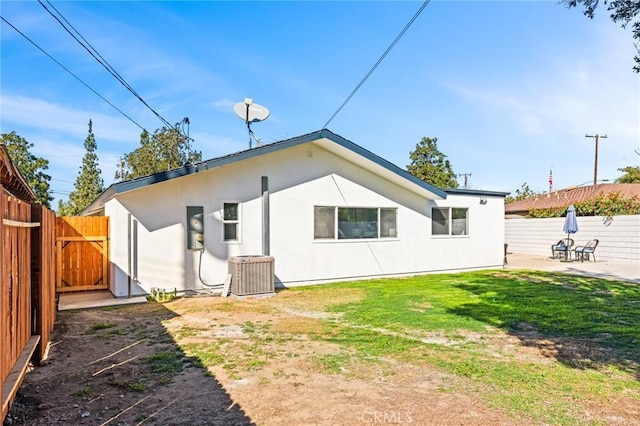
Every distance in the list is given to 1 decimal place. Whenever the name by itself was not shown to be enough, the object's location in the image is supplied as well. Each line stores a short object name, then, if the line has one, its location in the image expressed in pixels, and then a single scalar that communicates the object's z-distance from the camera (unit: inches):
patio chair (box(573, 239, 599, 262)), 650.8
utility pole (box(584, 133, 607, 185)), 1314.0
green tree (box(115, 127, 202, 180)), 1019.3
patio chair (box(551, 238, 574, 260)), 673.6
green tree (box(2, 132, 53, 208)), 1005.8
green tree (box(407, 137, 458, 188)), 1182.3
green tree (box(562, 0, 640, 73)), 167.2
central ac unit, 364.2
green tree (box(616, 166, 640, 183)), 1466.5
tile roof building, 1007.0
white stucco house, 362.3
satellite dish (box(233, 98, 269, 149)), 449.1
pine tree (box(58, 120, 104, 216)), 1278.3
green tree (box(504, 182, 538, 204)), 1609.5
